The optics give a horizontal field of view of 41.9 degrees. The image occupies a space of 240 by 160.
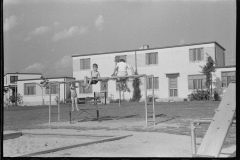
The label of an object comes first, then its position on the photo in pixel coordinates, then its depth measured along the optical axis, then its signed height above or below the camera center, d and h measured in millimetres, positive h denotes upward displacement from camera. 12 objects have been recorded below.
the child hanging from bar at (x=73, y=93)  15805 -182
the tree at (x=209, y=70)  31609 +1907
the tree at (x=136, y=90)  36250 -164
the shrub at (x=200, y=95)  31203 -633
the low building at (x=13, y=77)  48294 +2174
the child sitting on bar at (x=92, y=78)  10922 +398
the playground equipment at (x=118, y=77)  10005 +388
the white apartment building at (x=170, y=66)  33562 +2663
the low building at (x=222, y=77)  31000 +1155
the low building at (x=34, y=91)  41903 -196
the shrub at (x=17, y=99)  39906 -1174
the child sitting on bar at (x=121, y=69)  11380 +737
